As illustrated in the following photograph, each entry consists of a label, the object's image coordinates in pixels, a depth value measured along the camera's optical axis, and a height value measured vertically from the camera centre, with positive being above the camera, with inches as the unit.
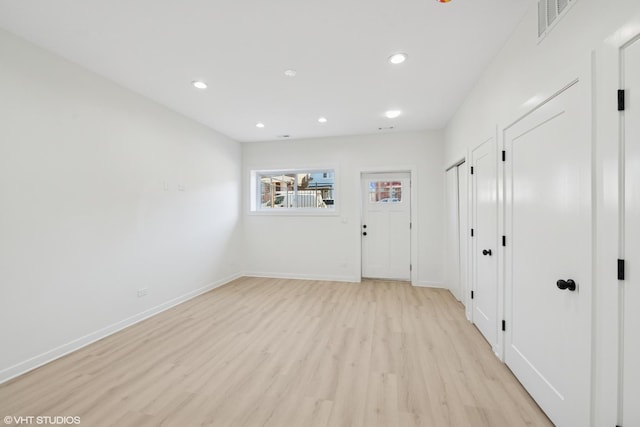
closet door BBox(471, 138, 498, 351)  93.4 -10.3
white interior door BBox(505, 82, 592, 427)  51.9 -9.5
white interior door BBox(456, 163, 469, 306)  128.0 -6.6
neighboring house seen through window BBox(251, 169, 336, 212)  203.9 +18.5
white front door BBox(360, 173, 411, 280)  190.9 -9.5
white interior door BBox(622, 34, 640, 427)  40.6 -4.2
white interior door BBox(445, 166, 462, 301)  150.7 -13.2
